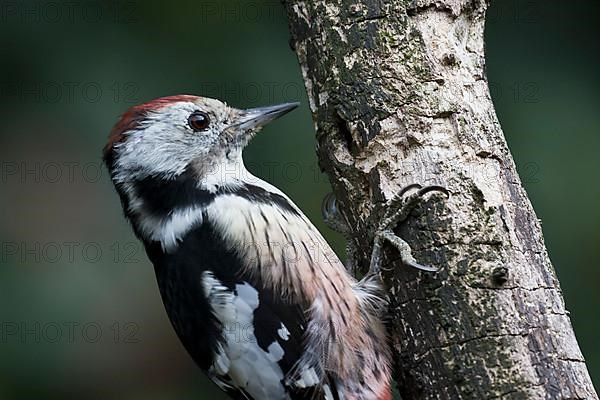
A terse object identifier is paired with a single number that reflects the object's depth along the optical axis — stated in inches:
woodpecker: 218.2
